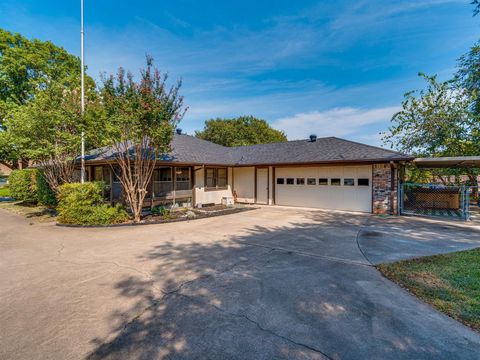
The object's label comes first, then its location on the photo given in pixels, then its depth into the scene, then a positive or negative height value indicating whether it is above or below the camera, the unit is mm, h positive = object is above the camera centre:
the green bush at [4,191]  24869 -1323
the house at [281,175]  12195 +211
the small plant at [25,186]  16047 -477
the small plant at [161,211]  11758 -1614
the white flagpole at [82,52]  10828 +5658
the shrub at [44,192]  13992 -780
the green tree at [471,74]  12305 +5569
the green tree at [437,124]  14888 +3547
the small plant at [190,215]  11403 -1755
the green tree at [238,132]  39594 +7837
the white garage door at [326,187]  12688 -504
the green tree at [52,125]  10438 +2401
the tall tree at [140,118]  9234 +2370
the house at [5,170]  40491 +1479
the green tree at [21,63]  21391 +10447
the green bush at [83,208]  9656 -1193
